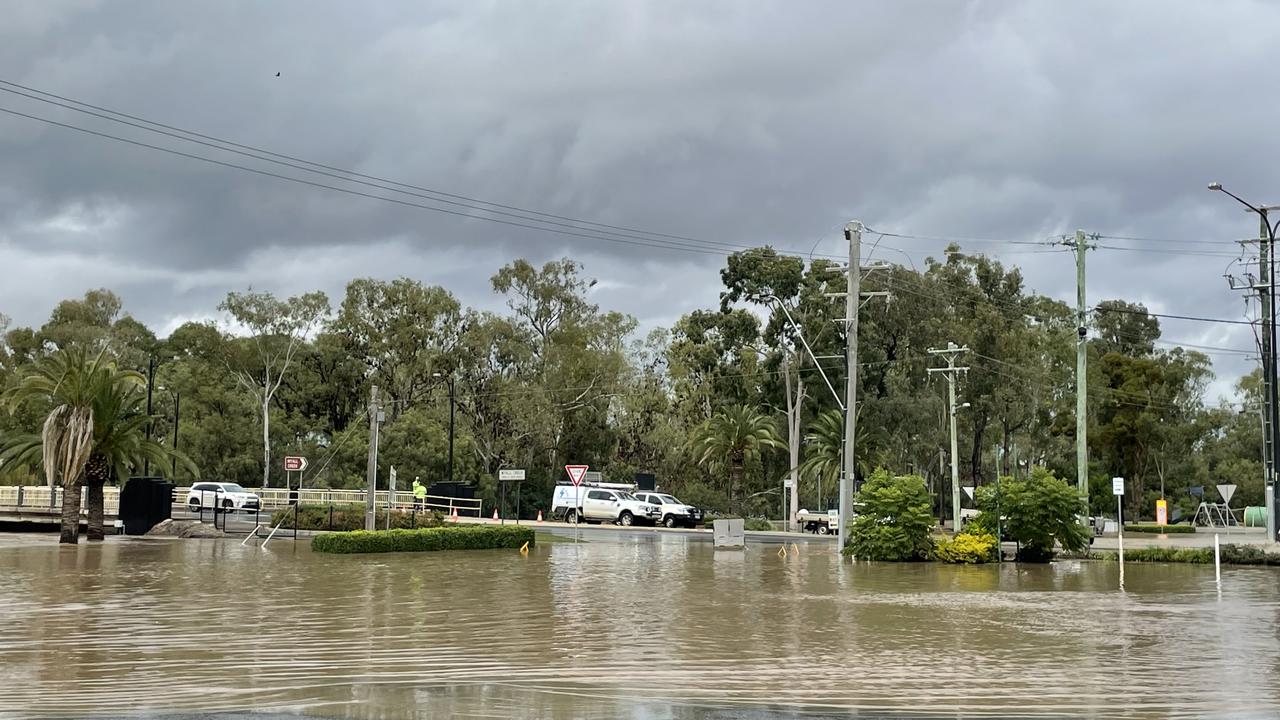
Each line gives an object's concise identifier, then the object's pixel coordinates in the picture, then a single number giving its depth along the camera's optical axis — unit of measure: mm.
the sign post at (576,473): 40356
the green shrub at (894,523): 33281
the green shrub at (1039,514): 32844
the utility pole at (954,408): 52594
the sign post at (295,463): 41125
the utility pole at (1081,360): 38375
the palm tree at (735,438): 65438
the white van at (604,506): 58000
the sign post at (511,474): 44531
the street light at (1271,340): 36969
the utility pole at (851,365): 35969
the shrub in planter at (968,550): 32562
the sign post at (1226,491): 42062
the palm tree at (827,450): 66875
